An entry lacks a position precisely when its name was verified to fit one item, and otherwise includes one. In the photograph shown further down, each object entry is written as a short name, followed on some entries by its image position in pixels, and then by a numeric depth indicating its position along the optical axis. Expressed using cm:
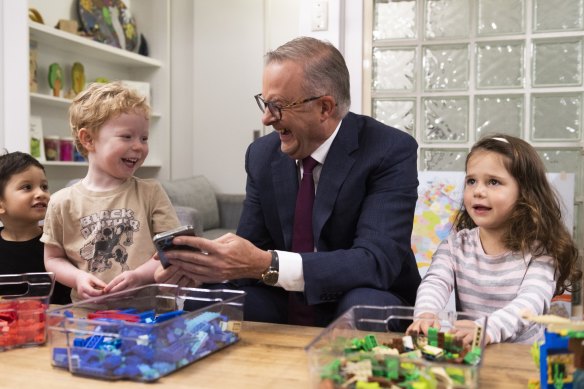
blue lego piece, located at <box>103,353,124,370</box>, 95
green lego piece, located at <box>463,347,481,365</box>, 90
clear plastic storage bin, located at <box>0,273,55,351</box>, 116
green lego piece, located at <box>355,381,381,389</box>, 79
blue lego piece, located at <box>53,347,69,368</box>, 101
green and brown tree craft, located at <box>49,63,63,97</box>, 400
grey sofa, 461
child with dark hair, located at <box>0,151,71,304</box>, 194
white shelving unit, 402
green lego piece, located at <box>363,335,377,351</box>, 98
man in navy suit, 157
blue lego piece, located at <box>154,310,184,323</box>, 109
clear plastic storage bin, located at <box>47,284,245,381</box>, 95
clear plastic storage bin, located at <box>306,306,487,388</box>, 80
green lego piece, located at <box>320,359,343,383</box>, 81
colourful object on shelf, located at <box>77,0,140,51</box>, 432
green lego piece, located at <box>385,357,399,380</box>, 81
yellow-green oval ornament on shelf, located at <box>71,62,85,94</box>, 424
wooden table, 94
